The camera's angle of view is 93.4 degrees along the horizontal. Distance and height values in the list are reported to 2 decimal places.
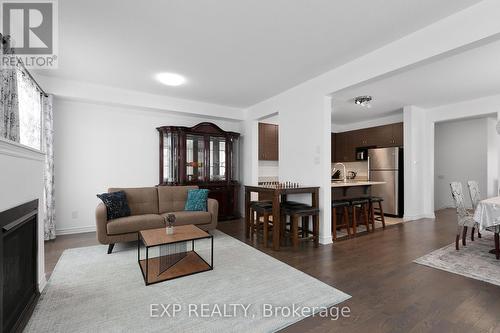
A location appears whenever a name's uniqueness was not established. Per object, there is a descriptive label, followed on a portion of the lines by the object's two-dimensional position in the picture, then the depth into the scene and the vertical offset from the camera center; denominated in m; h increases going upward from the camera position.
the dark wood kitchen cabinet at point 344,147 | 6.90 +0.58
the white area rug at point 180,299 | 1.76 -1.16
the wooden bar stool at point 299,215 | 3.45 -0.73
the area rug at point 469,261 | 2.58 -1.19
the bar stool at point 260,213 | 3.56 -0.72
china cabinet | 4.91 +0.16
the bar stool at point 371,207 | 4.46 -0.80
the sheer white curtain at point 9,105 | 2.33 +0.67
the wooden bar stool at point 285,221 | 3.78 -0.86
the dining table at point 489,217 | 2.82 -0.63
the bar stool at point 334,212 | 3.93 -0.79
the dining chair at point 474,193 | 3.90 -0.47
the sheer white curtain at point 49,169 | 3.79 +0.00
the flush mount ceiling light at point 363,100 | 4.67 +1.33
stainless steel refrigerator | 5.71 -0.27
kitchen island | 4.49 -0.47
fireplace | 1.52 -0.73
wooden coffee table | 2.48 -1.14
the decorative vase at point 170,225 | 2.76 -0.70
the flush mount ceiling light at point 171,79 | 3.77 +1.48
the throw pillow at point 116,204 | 3.39 -0.53
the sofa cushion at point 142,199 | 3.84 -0.53
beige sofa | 3.19 -0.73
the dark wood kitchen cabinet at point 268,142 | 6.16 +0.67
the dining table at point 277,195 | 3.39 -0.43
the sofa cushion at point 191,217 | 3.72 -0.80
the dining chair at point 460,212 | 3.29 -0.67
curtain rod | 2.37 +1.29
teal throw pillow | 4.08 -0.58
